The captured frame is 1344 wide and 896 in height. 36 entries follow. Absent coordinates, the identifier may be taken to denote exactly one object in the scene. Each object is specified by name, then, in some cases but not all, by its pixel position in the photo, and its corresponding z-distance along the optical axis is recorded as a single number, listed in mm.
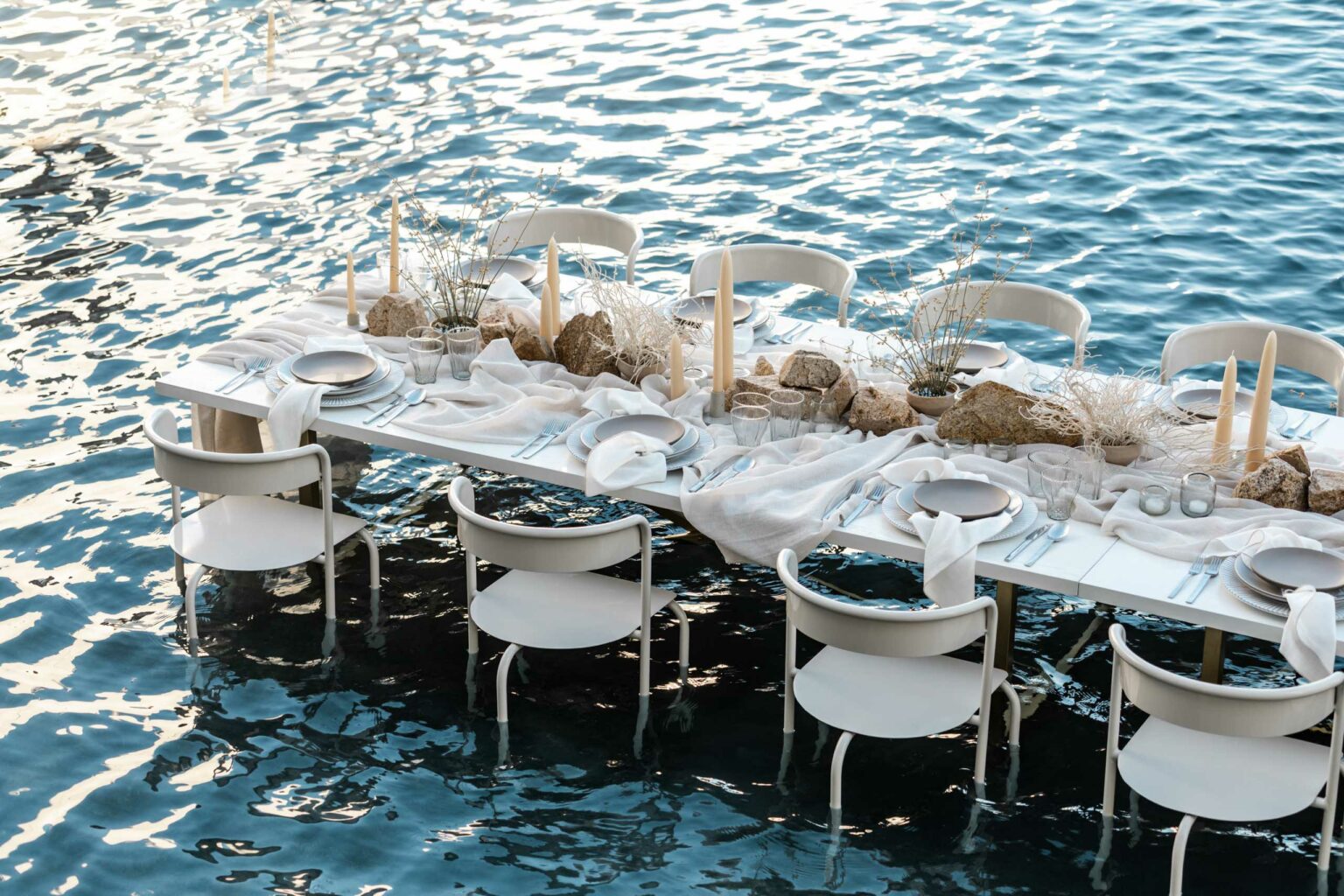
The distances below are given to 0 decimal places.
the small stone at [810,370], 4812
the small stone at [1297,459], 4277
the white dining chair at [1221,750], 3463
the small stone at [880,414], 4691
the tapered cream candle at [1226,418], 4387
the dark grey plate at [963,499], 4191
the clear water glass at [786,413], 4617
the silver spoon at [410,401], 4902
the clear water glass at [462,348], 5109
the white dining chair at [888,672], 3805
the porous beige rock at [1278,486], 4215
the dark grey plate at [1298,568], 3814
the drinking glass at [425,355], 5094
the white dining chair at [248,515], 4586
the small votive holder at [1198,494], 4203
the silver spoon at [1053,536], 4066
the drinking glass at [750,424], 4617
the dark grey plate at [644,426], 4688
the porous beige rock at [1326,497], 4160
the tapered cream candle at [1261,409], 4340
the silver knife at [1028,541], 4066
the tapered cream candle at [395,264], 5480
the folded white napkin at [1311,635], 3617
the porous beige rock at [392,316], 5426
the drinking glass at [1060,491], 4191
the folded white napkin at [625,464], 4457
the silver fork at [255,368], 5160
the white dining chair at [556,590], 4207
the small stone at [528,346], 5246
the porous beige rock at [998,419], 4555
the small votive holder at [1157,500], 4219
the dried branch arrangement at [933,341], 4828
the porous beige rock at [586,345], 5129
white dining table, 3844
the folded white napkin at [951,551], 4051
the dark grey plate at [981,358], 5168
